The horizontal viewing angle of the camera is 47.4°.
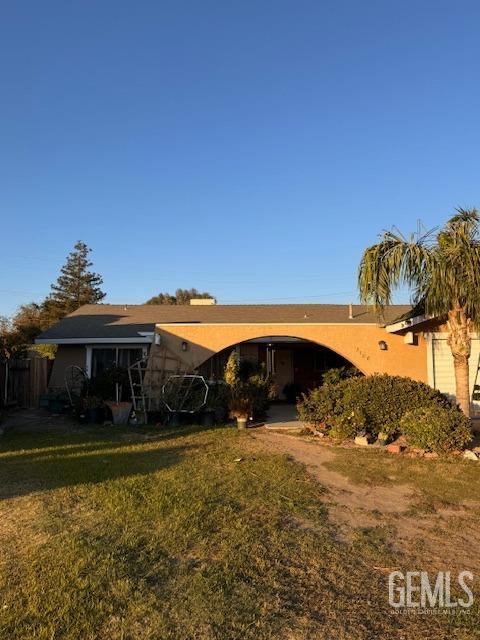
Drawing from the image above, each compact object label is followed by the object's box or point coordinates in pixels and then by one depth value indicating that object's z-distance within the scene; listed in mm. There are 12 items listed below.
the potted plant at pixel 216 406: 13703
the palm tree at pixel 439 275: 10188
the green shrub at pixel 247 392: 13430
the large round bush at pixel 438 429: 9320
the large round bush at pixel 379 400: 10867
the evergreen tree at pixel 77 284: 50344
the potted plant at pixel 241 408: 13258
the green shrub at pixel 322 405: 11281
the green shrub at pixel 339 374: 13878
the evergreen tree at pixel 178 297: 57947
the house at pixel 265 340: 14828
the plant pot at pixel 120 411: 14039
